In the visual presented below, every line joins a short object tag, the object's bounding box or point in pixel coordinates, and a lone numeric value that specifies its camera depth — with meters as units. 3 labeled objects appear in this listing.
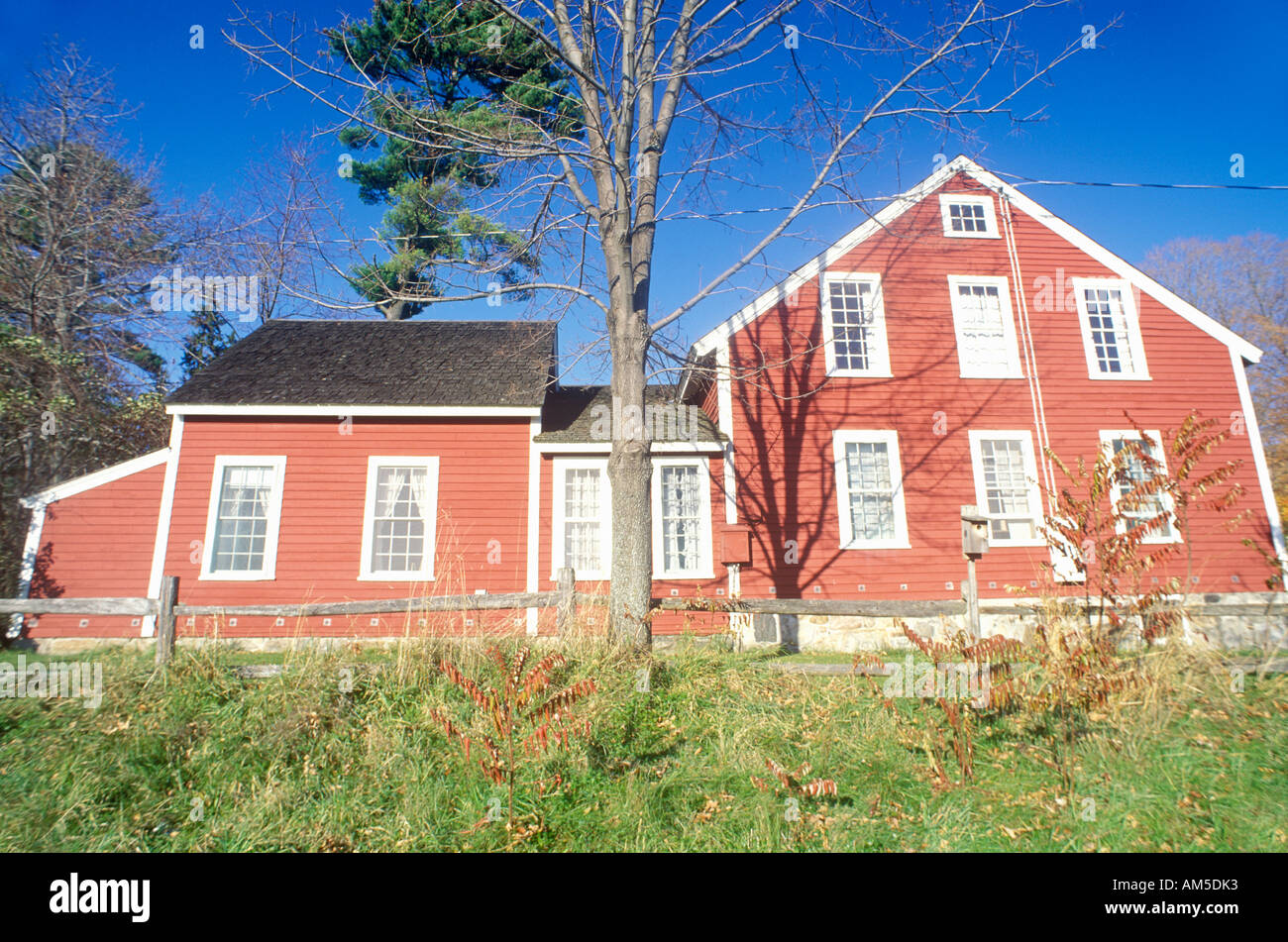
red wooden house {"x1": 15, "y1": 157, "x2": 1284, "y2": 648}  11.36
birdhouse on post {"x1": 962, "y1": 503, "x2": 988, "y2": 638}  7.85
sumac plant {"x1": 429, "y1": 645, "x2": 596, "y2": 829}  4.86
